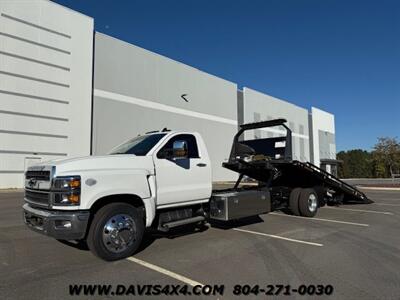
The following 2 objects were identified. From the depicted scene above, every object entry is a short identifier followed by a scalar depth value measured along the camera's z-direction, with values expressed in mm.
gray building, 27219
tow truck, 5293
